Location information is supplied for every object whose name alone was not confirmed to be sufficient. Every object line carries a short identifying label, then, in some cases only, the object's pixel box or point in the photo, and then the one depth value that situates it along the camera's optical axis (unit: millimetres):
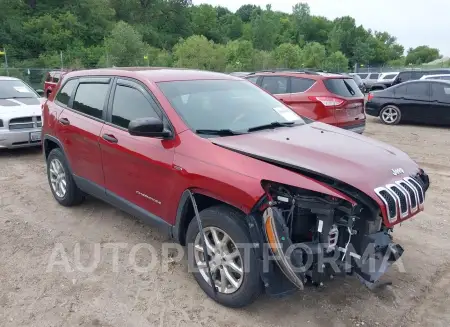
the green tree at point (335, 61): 50278
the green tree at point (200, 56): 37500
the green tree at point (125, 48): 34000
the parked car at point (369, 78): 26716
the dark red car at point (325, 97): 8148
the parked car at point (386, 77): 25312
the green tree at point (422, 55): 93812
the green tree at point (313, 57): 50528
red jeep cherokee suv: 2754
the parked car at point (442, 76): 17500
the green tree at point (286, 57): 44500
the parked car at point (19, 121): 7703
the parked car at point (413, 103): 11891
